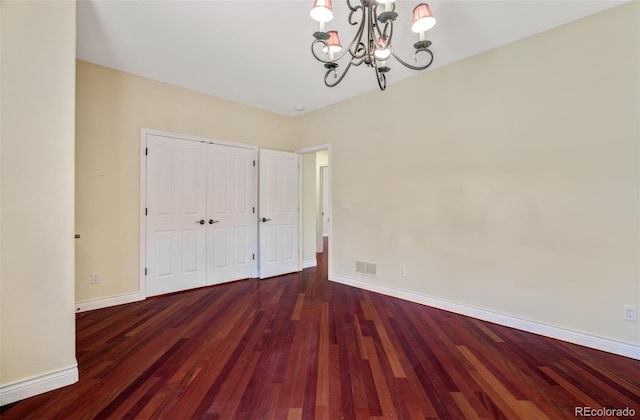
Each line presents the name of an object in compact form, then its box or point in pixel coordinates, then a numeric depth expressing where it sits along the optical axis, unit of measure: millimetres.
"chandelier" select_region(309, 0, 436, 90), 1617
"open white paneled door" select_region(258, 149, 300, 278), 4480
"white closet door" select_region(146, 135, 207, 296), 3512
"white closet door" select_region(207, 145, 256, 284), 4012
